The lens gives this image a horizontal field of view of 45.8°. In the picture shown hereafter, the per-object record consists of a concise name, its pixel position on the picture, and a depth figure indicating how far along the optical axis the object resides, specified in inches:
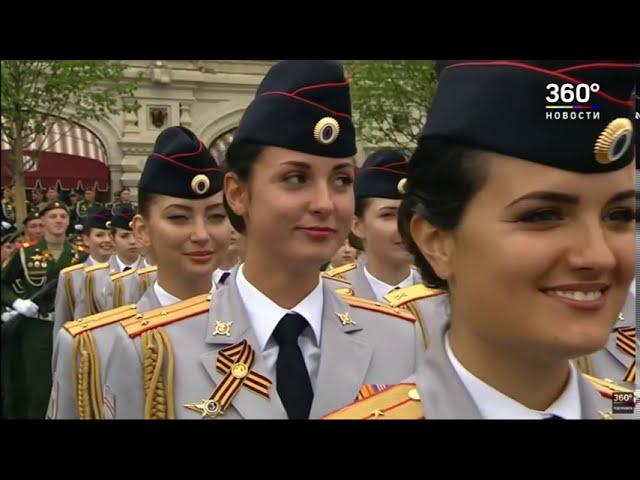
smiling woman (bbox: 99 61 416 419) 76.3
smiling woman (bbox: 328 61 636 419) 51.6
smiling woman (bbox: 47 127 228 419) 98.8
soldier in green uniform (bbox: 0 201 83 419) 107.1
